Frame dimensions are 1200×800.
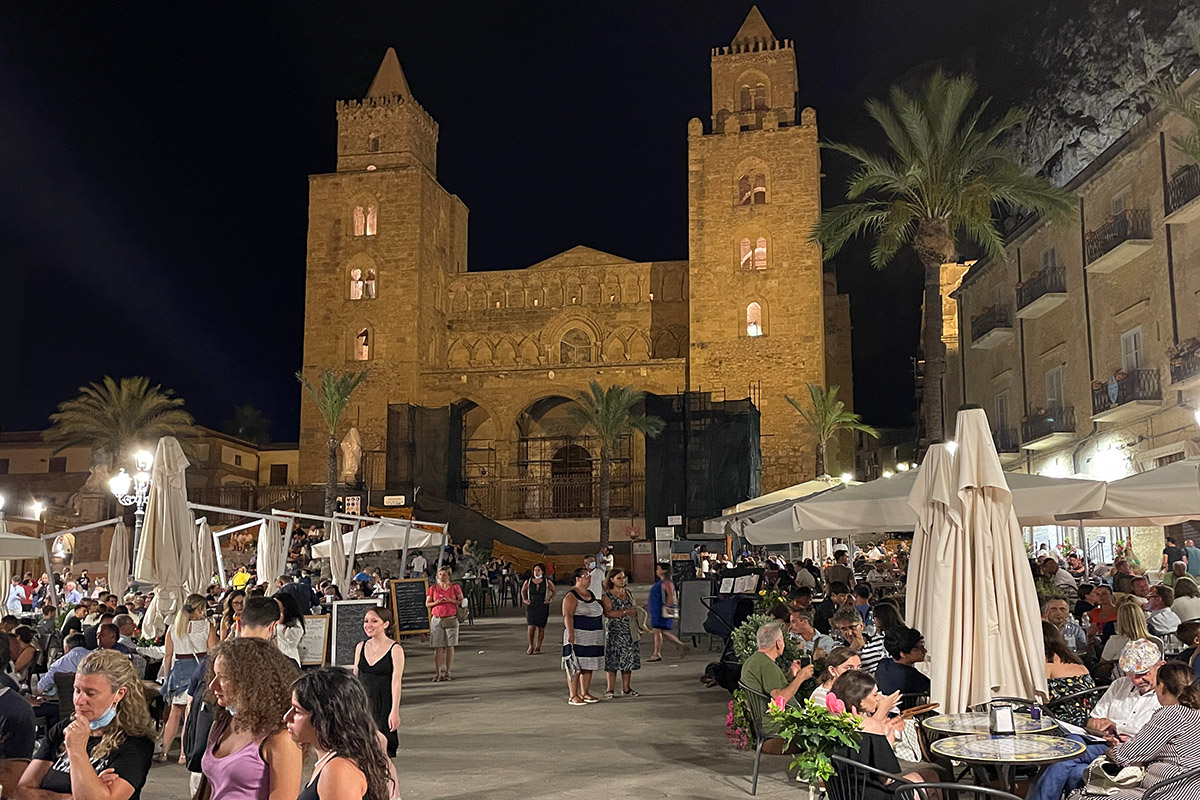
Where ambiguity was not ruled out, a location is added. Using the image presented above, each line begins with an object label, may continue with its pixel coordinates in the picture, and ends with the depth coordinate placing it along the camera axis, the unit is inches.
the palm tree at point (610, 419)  1620.9
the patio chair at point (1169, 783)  181.8
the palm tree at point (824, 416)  1649.9
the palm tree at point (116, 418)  1734.7
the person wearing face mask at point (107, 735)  142.4
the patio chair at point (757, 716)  269.7
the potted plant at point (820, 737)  200.1
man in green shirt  284.0
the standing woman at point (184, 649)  300.0
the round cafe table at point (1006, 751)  194.9
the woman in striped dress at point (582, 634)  427.8
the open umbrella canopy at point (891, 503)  349.1
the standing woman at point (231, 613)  330.0
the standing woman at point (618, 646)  452.4
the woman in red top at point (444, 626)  519.2
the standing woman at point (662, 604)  624.4
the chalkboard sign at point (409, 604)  649.6
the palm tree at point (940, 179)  702.5
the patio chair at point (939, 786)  167.6
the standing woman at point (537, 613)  625.9
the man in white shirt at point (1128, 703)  231.4
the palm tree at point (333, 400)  1604.3
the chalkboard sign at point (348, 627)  489.4
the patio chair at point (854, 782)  193.2
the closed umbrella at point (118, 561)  651.5
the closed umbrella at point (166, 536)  382.0
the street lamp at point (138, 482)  657.4
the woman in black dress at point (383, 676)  274.1
